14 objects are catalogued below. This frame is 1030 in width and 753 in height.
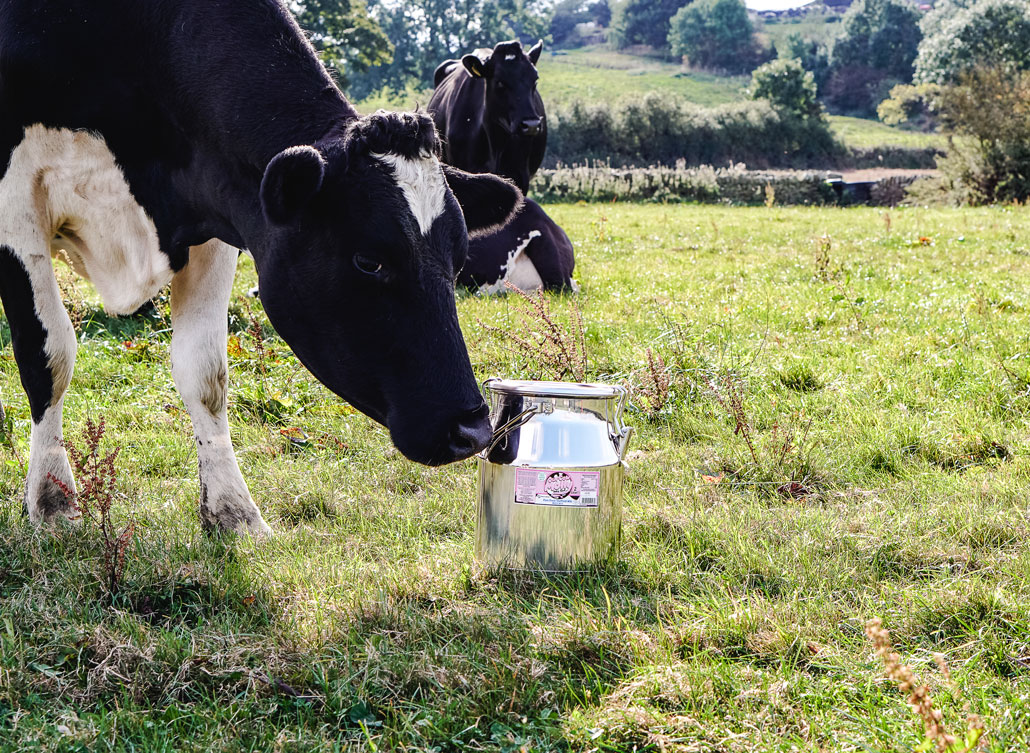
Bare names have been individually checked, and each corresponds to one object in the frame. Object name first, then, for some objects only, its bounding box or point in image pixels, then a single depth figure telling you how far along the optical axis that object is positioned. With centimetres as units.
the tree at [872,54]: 8544
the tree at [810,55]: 9106
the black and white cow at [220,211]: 266
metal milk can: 283
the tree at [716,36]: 9925
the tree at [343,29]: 3881
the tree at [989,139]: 2119
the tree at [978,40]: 5503
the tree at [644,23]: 11375
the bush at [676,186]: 2455
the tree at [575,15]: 13175
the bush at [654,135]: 3684
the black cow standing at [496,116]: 961
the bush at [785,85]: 4877
